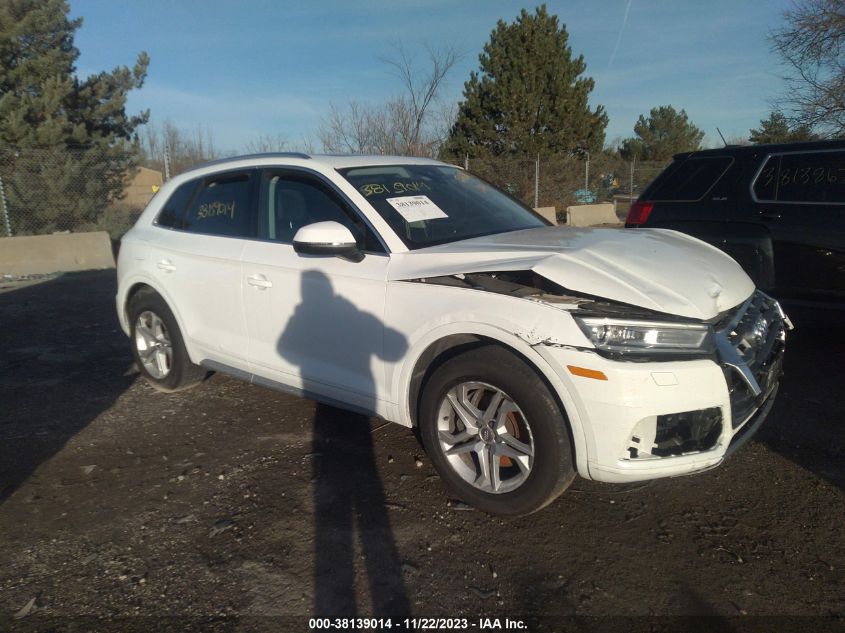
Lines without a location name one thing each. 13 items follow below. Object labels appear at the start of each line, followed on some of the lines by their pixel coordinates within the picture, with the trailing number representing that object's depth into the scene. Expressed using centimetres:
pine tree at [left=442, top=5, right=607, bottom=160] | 2233
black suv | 507
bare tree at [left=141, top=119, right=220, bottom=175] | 3184
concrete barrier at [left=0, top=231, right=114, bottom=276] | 1153
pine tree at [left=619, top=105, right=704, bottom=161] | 4072
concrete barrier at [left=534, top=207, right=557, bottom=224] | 1983
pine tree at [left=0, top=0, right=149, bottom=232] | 1300
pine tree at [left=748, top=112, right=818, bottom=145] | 1633
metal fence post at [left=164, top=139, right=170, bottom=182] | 1378
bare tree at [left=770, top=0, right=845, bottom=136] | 1439
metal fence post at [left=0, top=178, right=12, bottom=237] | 1225
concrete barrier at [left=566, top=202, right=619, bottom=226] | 2070
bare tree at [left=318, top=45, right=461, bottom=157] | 2147
